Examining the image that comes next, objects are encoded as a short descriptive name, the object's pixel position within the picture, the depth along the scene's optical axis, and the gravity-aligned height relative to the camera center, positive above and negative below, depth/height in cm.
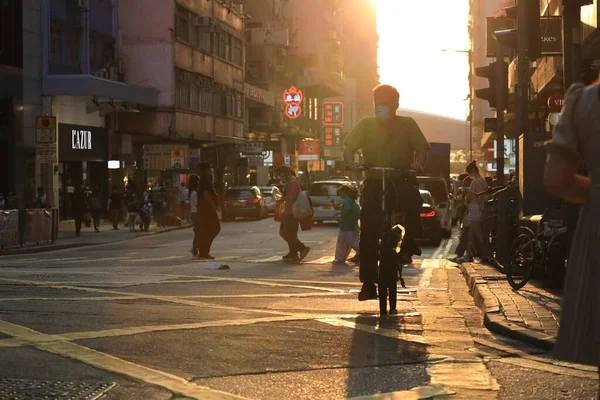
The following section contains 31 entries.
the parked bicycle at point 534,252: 1408 -103
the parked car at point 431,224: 3017 -145
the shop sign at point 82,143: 4481 +91
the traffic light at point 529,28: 1359 +166
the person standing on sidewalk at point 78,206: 3778 -130
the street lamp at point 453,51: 6669 +657
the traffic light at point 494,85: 1869 +131
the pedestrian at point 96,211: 4131 -156
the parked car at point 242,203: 5300 -164
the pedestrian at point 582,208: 450 -16
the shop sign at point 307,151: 10600 +139
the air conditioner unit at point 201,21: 6147 +748
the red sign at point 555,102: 2784 +151
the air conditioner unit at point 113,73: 5147 +404
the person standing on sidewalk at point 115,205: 4401 -144
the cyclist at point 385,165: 1063 +2
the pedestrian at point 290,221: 2212 -103
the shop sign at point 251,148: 7325 +113
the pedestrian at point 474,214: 2233 -89
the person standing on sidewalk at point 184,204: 5025 -159
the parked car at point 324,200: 4278 -120
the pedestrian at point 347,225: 2198 -109
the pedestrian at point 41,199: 3744 -104
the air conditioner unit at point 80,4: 4450 +605
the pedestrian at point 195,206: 2244 -76
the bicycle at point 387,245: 1053 -69
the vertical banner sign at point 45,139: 3098 +70
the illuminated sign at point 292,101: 9425 +517
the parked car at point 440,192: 3603 -79
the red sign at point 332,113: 11744 +528
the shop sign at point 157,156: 5425 +47
